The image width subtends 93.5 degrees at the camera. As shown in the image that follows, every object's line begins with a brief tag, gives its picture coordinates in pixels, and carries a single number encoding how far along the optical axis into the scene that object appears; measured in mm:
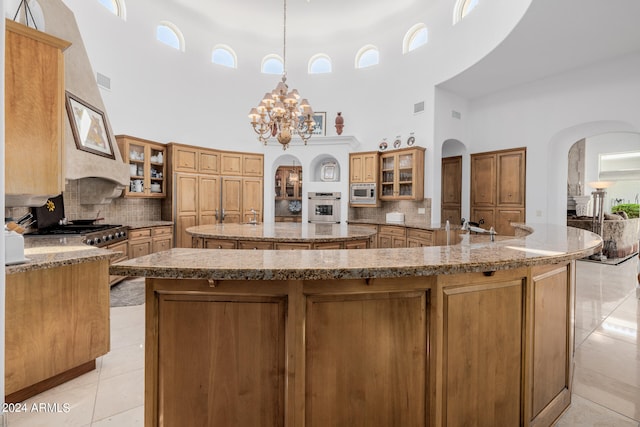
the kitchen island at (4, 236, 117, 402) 1930
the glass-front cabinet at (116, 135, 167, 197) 5520
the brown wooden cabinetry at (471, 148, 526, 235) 6003
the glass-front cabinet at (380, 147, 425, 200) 6219
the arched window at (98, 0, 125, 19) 5527
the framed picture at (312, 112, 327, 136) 7535
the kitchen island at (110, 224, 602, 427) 1214
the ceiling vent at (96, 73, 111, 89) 5209
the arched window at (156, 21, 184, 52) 6510
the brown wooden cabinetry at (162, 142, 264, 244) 6320
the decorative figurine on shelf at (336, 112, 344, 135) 7320
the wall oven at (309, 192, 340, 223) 7195
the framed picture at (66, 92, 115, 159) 3420
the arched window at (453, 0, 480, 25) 5762
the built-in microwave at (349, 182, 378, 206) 6805
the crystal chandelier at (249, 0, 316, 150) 4016
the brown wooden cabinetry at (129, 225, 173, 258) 4820
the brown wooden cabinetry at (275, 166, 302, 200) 9406
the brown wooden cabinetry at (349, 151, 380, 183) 6812
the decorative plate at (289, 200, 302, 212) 9250
